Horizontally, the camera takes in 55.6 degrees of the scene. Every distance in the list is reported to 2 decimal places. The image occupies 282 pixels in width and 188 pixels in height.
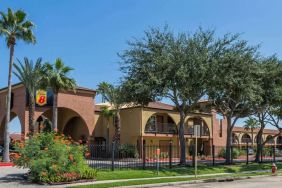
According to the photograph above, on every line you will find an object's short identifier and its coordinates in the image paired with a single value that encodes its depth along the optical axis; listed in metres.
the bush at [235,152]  28.87
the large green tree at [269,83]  19.82
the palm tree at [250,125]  48.37
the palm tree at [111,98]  28.35
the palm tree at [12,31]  20.35
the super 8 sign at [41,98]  28.65
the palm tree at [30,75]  23.41
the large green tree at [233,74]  17.11
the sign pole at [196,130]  14.13
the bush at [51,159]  11.74
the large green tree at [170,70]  16.76
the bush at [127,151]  21.20
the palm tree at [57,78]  23.56
